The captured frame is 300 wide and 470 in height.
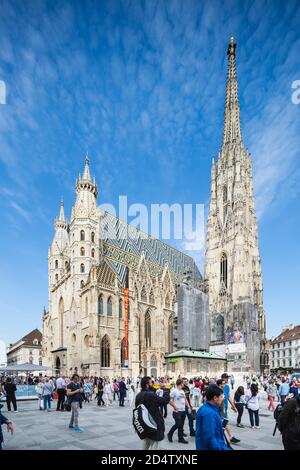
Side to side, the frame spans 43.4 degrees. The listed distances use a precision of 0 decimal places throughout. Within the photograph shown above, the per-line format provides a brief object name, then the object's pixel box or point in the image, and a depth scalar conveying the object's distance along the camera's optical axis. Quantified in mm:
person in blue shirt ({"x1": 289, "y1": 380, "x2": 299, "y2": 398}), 12984
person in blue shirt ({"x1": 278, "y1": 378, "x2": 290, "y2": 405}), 13673
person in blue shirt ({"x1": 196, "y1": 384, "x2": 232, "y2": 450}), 3922
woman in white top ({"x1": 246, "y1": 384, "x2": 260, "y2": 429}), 10595
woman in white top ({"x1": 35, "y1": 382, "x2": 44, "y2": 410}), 16750
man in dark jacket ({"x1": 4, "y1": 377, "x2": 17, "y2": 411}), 15602
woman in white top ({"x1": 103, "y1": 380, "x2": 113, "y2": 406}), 18430
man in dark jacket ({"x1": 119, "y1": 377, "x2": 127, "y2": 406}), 18266
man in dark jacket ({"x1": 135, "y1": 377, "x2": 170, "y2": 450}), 5289
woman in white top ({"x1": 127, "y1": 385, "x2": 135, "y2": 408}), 19209
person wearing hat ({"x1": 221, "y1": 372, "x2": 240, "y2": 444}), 8749
